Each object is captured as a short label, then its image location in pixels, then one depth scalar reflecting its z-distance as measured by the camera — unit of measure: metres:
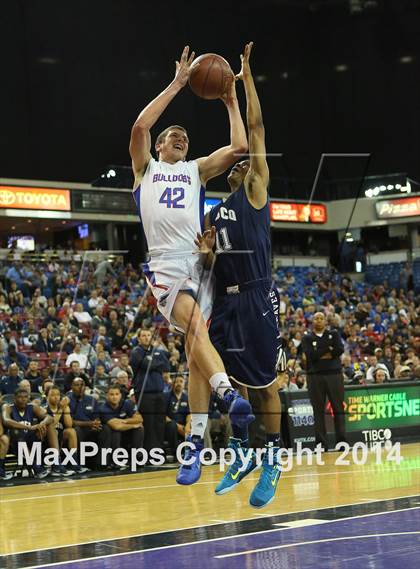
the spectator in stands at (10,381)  12.74
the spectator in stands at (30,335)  15.66
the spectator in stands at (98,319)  16.36
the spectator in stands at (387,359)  17.84
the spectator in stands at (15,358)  14.16
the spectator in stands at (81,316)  16.48
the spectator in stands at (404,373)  17.00
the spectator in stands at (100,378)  13.42
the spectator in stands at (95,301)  17.36
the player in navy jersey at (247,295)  5.61
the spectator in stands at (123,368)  13.54
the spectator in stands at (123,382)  12.60
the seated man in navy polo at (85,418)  12.09
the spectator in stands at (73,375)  12.84
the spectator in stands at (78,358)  14.22
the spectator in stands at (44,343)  15.30
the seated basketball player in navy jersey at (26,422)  11.55
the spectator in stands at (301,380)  15.03
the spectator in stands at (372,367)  16.06
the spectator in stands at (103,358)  14.28
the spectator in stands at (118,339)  15.91
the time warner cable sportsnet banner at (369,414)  14.24
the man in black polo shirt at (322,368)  13.70
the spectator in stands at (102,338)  15.49
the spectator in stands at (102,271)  20.67
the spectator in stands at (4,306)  16.83
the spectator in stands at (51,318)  16.40
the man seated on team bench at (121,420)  12.27
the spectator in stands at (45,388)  12.37
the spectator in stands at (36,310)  16.97
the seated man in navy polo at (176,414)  12.94
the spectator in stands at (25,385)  11.79
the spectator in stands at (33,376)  13.24
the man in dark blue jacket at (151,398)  12.65
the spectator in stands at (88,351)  14.34
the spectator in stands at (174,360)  14.64
